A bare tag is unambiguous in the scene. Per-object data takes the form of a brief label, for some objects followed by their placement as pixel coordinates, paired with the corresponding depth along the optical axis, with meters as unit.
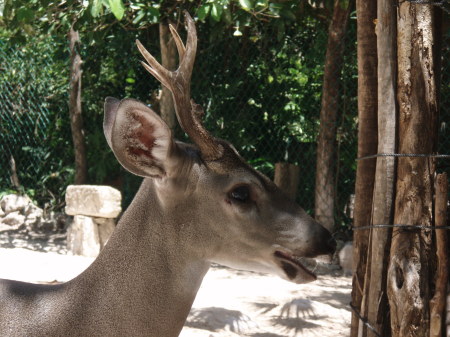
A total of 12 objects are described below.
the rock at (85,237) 8.02
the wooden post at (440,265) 2.75
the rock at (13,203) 10.30
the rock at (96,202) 8.02
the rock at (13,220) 10.21
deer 2.40
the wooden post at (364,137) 3.13
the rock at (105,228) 8.20
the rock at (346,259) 7.29
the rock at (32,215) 10.21
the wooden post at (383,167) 2.85
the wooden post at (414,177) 2.73
